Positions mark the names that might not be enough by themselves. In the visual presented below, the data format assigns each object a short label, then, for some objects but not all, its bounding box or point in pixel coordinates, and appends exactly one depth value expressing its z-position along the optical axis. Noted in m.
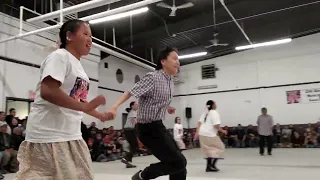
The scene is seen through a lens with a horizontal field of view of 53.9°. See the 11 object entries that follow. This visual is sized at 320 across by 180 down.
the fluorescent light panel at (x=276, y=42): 11.20
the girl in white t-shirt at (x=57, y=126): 1.37
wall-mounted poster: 14.38
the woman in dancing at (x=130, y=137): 6.70
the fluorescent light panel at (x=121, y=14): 7.57
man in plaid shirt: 2.72
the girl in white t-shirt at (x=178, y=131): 9.94
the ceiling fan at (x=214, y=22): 10.42
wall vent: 16.69
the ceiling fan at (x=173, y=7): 8.34
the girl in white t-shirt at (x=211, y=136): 5.36
